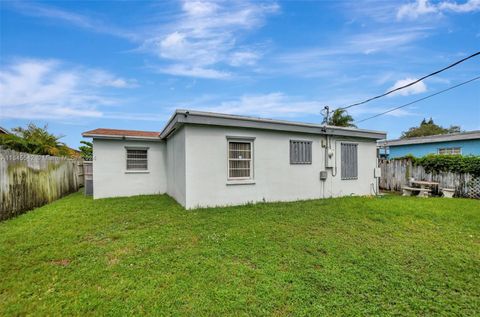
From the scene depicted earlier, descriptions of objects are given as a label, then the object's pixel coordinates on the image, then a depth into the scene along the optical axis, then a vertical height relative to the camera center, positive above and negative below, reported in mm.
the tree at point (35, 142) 11391 +1116
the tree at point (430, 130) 32656 +3870
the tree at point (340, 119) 19922 +3385
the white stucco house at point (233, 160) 7188 -23
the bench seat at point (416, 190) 10194 -1537
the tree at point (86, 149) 16266 +944
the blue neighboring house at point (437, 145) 13273 +784
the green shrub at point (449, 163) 9797 -304
